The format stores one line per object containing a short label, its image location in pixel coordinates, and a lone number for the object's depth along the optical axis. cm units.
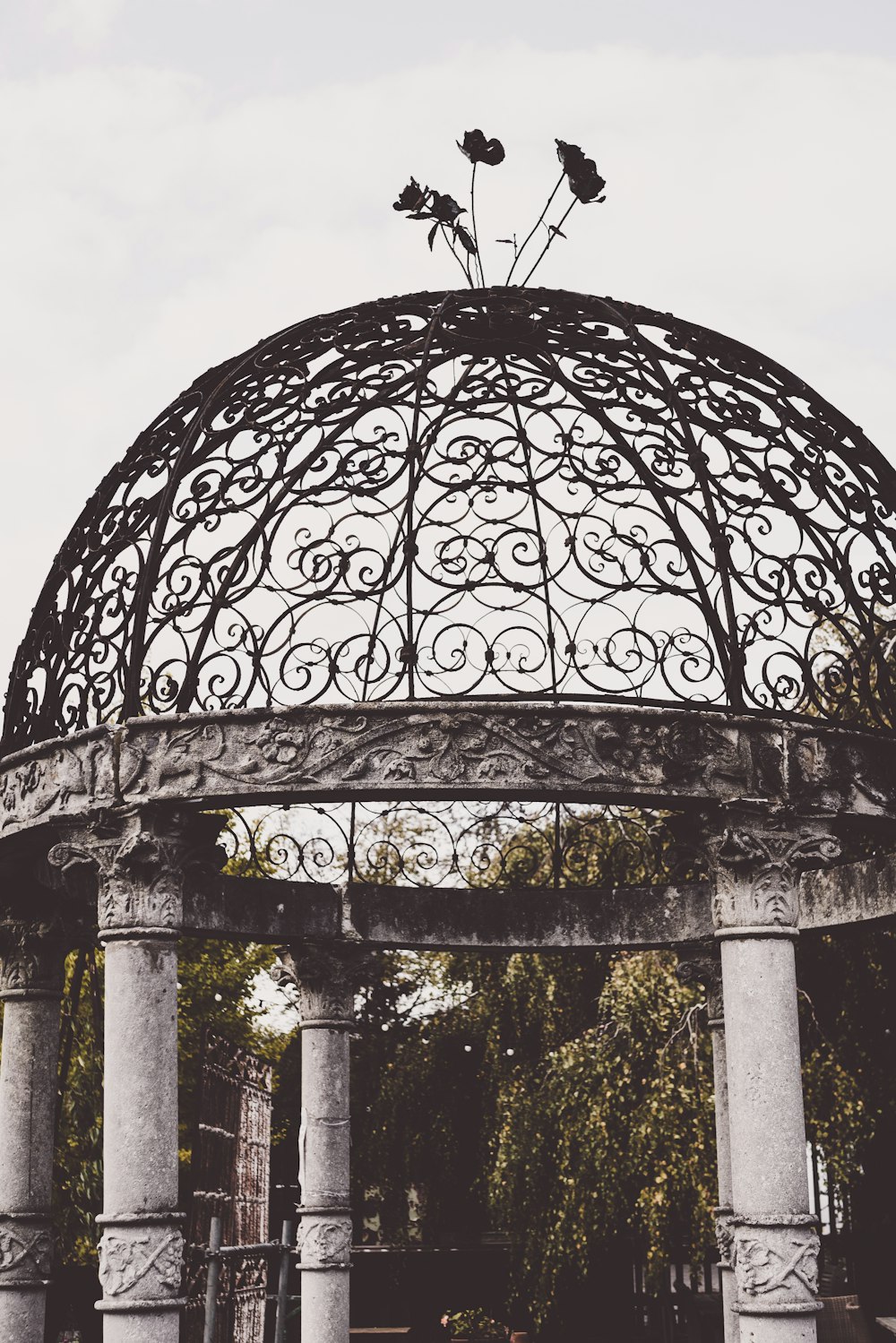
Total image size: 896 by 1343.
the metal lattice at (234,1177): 1341
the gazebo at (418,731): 898
